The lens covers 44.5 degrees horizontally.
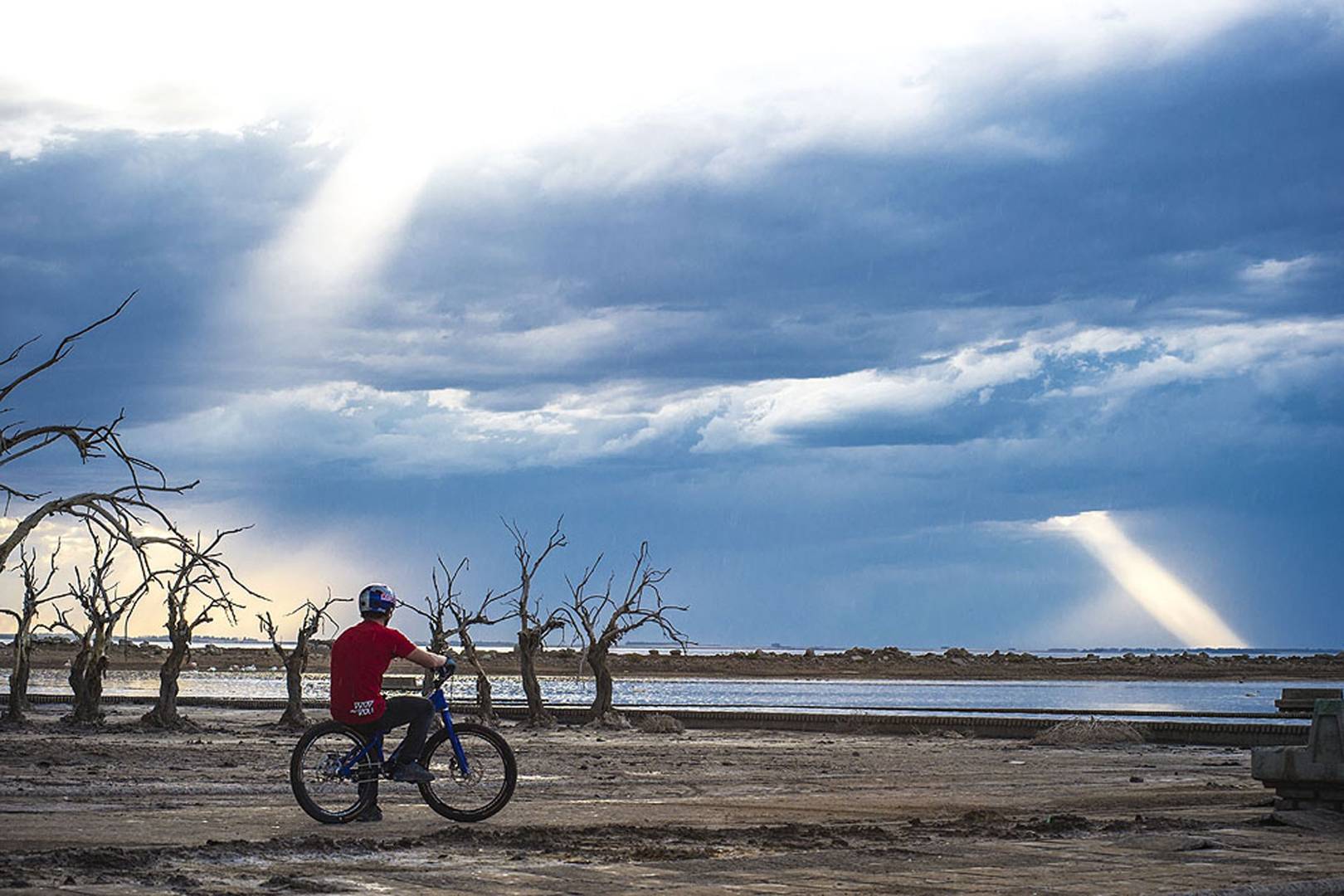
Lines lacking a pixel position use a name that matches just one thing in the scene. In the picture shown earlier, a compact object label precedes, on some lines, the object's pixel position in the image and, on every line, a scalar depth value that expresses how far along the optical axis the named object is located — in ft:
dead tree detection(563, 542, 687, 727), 121.49
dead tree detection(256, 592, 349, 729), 105.40
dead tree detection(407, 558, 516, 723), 111.96
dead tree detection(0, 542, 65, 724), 108.68
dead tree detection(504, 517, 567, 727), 119.44
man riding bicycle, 43.34
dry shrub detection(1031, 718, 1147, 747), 103.96
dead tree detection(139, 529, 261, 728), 101.04
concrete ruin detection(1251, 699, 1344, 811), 47.78
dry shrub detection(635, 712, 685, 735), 119.34
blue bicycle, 42.98
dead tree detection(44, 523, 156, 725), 101.96
